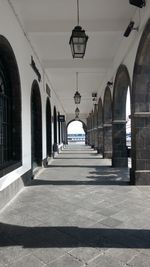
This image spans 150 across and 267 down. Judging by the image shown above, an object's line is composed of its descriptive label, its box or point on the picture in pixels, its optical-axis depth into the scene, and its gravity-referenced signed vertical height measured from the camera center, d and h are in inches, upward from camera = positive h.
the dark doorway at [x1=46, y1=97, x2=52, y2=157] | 457.2 +18.8
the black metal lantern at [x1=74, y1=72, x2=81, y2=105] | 436.4 +67.4
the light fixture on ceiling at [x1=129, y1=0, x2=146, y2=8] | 175.0 +90.2
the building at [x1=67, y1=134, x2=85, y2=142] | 1750.1 +1.2
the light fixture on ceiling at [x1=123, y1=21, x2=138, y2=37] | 215.6 +89.9
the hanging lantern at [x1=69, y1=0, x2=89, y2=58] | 185.1 +69.3
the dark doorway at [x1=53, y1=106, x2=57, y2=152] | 576.0 +26.9
